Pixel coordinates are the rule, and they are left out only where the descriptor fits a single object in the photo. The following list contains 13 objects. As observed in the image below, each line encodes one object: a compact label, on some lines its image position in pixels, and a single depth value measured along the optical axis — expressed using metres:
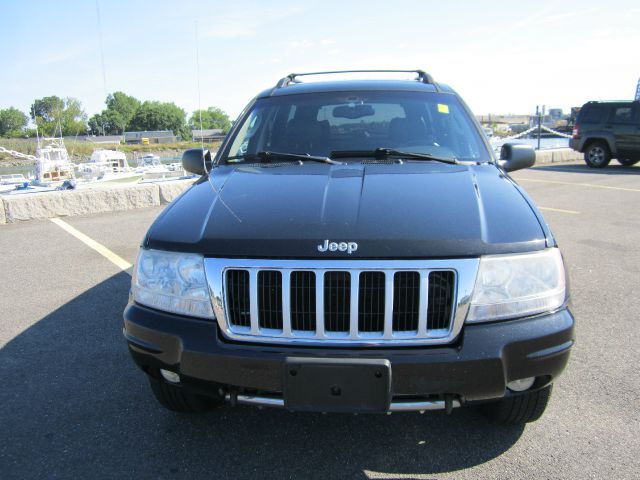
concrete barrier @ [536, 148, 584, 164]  16.99
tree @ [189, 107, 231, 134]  139.12
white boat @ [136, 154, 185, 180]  42.64
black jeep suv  1.96
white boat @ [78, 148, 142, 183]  41.12
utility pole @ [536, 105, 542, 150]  17.77
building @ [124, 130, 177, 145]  120.72
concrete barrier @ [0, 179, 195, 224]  8.04
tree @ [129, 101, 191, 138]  141.62
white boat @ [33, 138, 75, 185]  39.25
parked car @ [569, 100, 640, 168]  14.59
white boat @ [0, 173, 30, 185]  41.62
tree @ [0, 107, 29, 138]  123.75
